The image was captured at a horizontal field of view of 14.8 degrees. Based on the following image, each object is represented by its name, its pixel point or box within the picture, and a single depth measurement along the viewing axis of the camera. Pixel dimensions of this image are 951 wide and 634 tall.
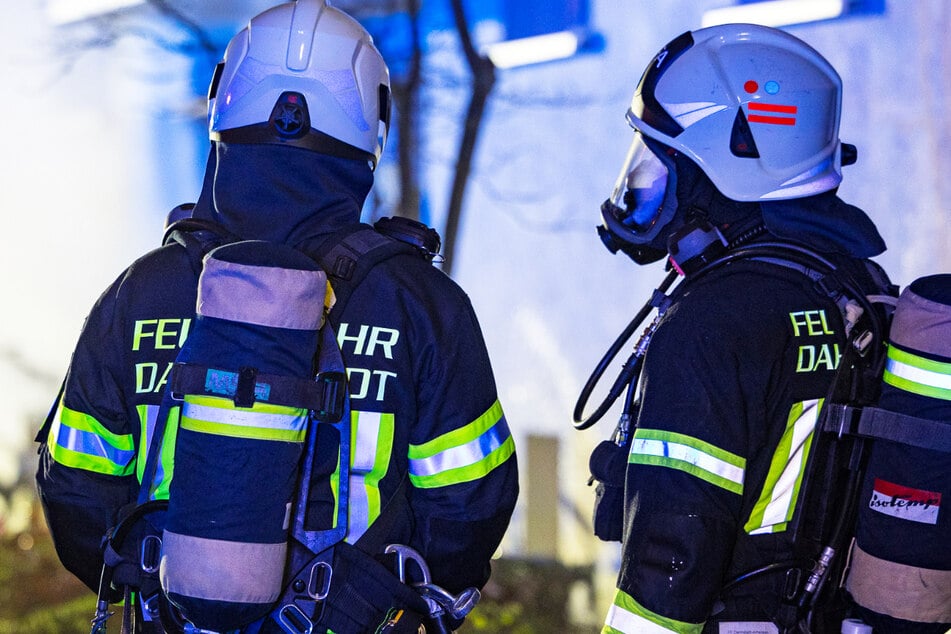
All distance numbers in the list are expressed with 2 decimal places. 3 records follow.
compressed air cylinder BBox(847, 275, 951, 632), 5.56
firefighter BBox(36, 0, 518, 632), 5.58
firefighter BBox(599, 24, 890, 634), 5.56
